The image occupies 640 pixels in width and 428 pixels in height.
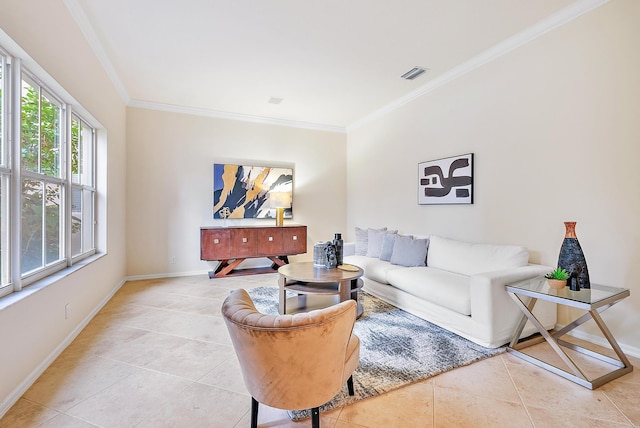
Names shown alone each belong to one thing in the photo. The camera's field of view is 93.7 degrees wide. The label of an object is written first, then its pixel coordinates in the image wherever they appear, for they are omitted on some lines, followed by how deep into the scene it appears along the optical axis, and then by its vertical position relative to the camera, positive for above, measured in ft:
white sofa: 7.95 -2.35
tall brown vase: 7.13 -1.13
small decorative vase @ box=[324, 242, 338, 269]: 10.61 -1.62
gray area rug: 6.27 -3.62
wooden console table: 15.37 -1.84
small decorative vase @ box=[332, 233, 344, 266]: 10.80 -1.26
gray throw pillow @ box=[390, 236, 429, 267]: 12.17 -1.68
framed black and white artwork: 11.64 +1.30
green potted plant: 7.05 -1.58
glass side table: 6.38 -2.48
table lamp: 17.60 +0.54
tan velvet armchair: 4.07 -2.00
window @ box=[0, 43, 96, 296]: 6.05 +0.72
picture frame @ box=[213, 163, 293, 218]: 16.84 +1.33
